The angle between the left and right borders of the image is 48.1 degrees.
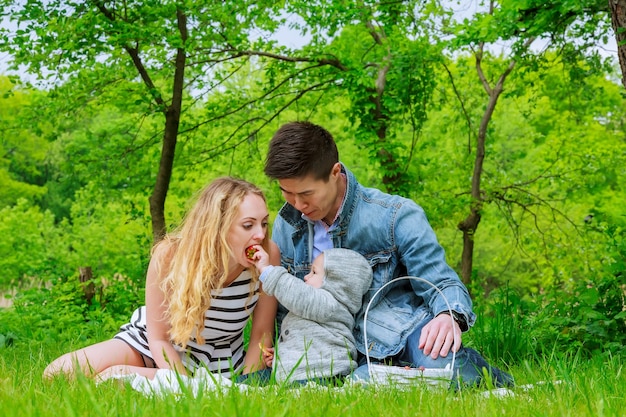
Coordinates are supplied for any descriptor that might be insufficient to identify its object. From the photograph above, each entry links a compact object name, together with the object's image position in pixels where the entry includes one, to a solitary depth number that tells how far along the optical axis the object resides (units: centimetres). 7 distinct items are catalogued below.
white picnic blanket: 182
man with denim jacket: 299
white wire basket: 262
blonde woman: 310
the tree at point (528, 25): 537
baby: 296
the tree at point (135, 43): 639
